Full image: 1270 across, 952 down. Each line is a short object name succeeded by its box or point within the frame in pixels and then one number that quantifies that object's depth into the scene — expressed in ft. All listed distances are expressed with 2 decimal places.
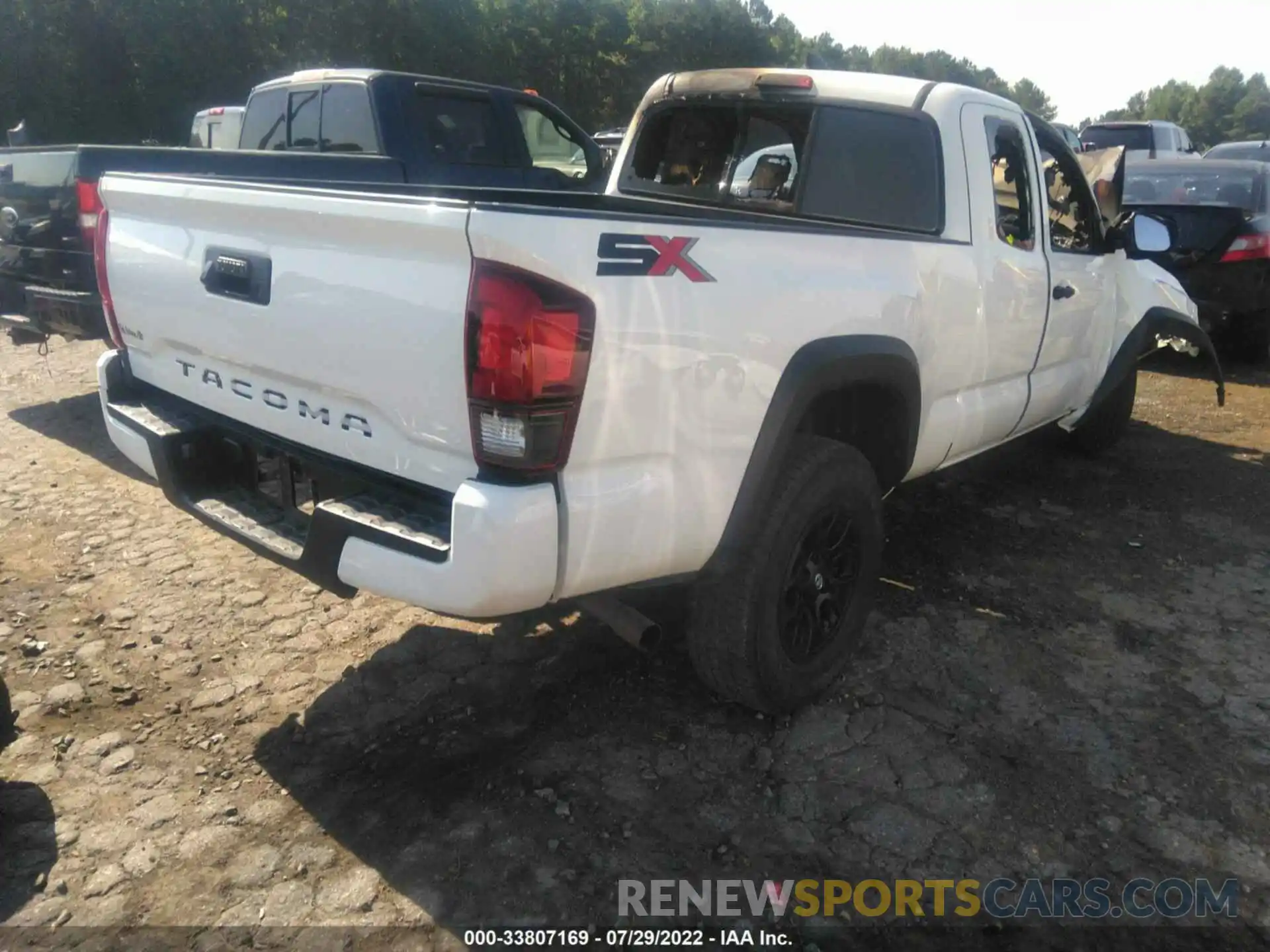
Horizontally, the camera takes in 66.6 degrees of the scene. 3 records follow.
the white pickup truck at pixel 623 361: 7.01
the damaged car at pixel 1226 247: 25.48
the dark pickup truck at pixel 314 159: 17.39
